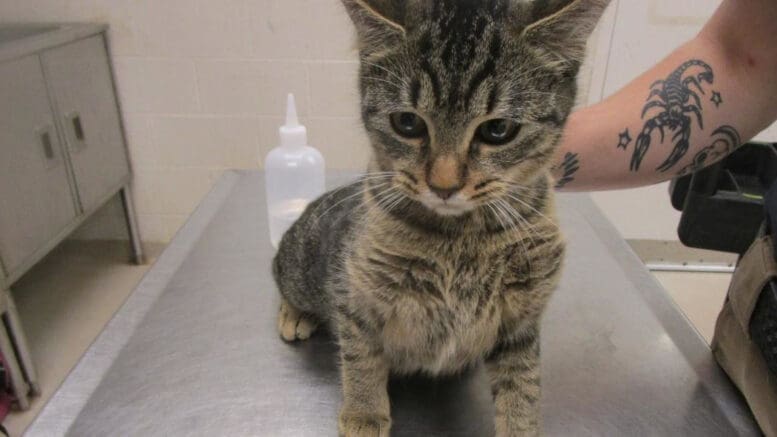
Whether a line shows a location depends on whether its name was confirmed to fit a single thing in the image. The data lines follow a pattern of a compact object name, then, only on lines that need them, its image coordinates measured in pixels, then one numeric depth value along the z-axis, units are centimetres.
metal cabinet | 147
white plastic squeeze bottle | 117
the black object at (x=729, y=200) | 91
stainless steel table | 74
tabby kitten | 59
